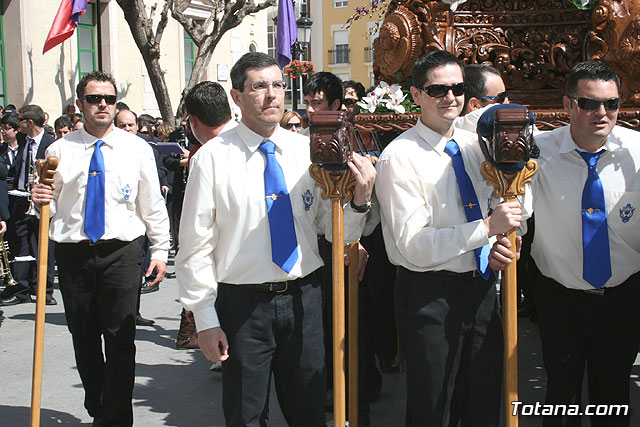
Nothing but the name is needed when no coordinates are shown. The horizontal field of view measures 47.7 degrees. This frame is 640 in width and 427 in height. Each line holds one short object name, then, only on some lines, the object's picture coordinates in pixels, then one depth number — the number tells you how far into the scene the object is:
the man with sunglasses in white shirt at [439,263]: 3.27
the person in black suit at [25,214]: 8.77
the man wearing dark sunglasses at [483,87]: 4.53
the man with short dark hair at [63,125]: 11.09
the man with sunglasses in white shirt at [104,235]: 4.54
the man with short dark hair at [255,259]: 3.28
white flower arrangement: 4.77
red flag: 13.97
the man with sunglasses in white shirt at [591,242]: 3.58
